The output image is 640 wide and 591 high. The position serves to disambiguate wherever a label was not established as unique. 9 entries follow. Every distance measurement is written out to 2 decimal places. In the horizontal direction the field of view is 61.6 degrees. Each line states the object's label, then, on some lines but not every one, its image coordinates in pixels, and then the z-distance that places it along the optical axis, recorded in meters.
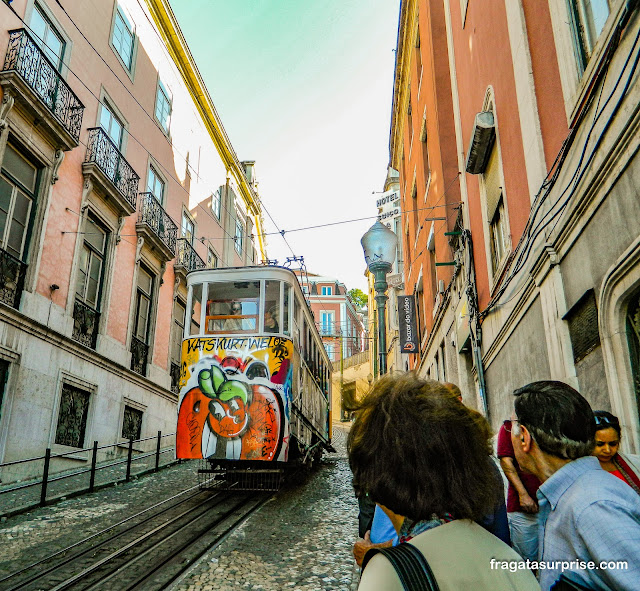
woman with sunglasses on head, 2.35
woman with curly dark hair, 1.28
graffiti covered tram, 8.30
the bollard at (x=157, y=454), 11.66
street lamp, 8.70
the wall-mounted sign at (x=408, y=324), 17.42
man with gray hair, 1.40
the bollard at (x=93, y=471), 9.15
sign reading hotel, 20.89
